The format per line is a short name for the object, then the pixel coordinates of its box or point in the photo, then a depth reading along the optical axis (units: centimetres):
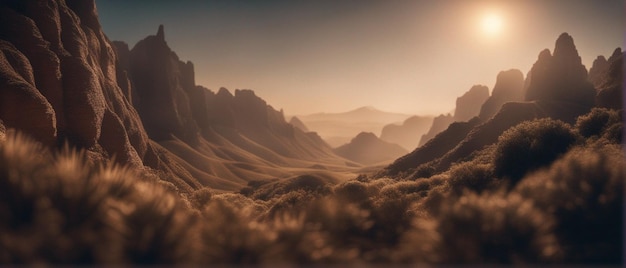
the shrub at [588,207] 542
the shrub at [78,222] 413
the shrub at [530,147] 2279
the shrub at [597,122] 2816
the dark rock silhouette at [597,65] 11544
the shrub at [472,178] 2079
